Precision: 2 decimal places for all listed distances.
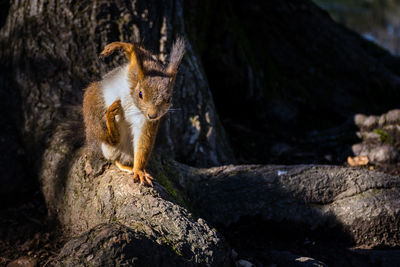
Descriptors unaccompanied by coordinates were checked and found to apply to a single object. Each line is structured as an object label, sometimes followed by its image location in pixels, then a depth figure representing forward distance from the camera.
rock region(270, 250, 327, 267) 3.49
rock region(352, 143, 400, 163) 6.25
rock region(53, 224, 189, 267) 2.48
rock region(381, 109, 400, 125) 6.68
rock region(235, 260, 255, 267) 3.64
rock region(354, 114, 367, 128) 7.06
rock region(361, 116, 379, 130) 6.94
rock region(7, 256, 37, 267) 3.94
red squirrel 3.44
